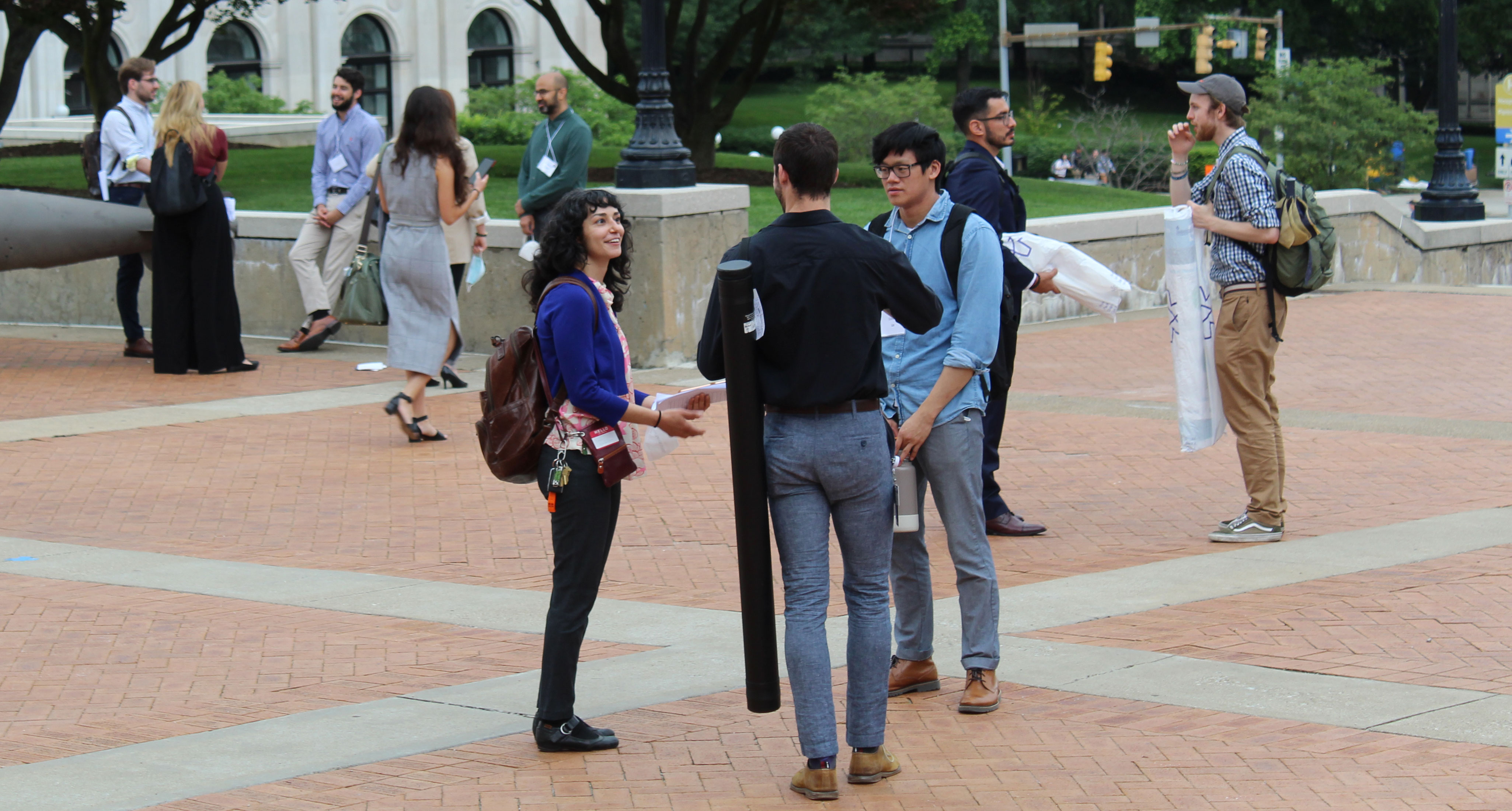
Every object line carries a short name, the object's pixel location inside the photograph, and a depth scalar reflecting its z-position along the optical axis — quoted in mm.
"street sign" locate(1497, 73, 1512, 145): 25297
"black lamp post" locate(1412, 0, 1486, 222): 21641
